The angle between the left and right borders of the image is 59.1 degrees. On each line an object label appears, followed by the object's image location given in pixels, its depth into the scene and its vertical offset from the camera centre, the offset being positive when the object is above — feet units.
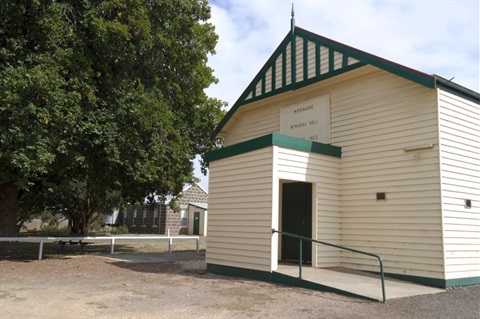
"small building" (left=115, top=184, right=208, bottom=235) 125.29 -0.14
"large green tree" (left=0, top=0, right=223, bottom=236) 39.42 +12.82
